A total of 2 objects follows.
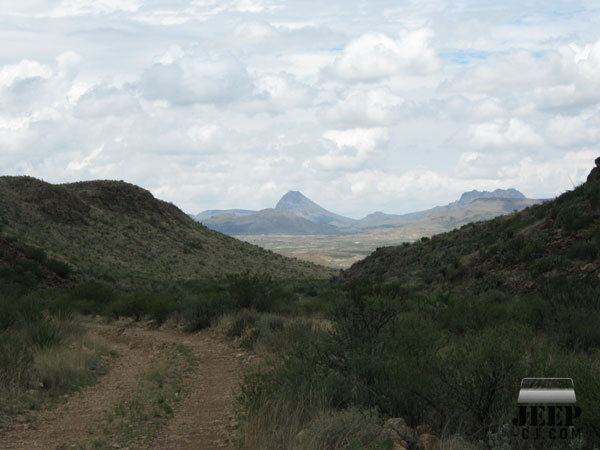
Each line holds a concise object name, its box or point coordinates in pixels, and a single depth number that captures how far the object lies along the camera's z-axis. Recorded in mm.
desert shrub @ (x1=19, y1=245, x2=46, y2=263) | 33219
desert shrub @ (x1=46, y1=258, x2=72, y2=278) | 32906
